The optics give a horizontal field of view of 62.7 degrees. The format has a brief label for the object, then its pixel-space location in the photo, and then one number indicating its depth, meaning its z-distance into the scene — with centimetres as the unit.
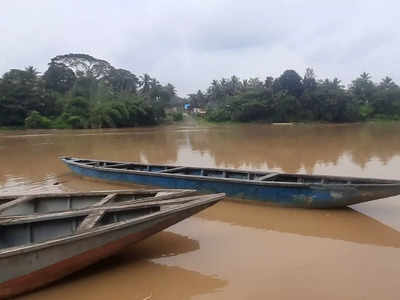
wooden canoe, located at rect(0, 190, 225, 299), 332
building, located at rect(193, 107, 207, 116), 6492
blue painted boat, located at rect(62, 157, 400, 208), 571
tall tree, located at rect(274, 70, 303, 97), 4972
